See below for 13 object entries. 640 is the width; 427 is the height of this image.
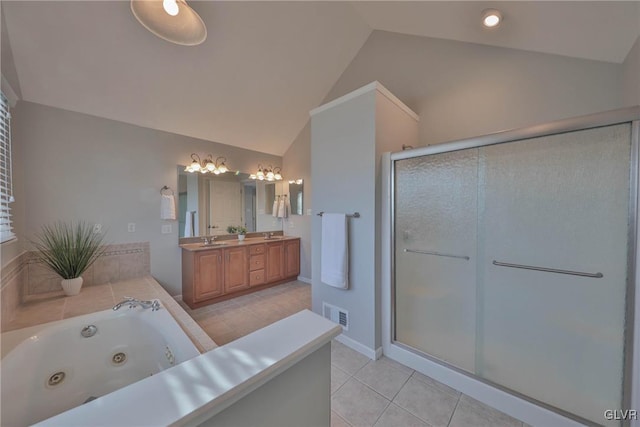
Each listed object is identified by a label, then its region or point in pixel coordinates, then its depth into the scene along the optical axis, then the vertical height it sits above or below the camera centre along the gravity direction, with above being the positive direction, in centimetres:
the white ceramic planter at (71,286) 218 -68
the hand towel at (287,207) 435 +9
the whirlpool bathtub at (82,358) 130 -95
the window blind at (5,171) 165 +33
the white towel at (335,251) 227 -40
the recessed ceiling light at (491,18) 179 +150
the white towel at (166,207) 302 +8
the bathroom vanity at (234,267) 302 -81
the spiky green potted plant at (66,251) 218 -36
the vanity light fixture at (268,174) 411 +70
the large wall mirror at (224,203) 331 +16
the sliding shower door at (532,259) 130 -33
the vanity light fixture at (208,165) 329 +71
